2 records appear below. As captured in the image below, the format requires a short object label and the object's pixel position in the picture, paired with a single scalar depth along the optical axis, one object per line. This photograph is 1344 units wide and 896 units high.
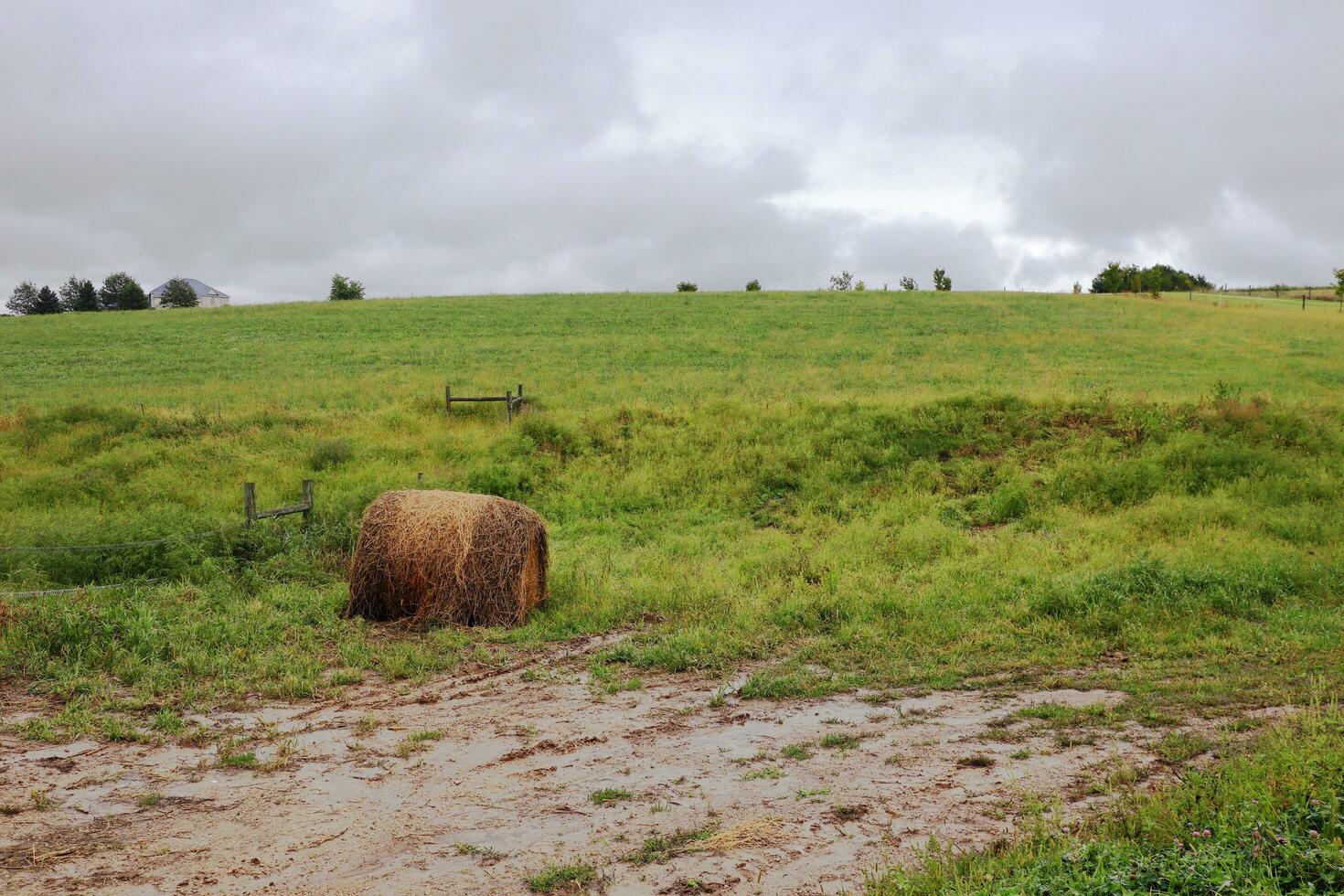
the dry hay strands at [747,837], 5.59
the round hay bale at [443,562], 11.53
